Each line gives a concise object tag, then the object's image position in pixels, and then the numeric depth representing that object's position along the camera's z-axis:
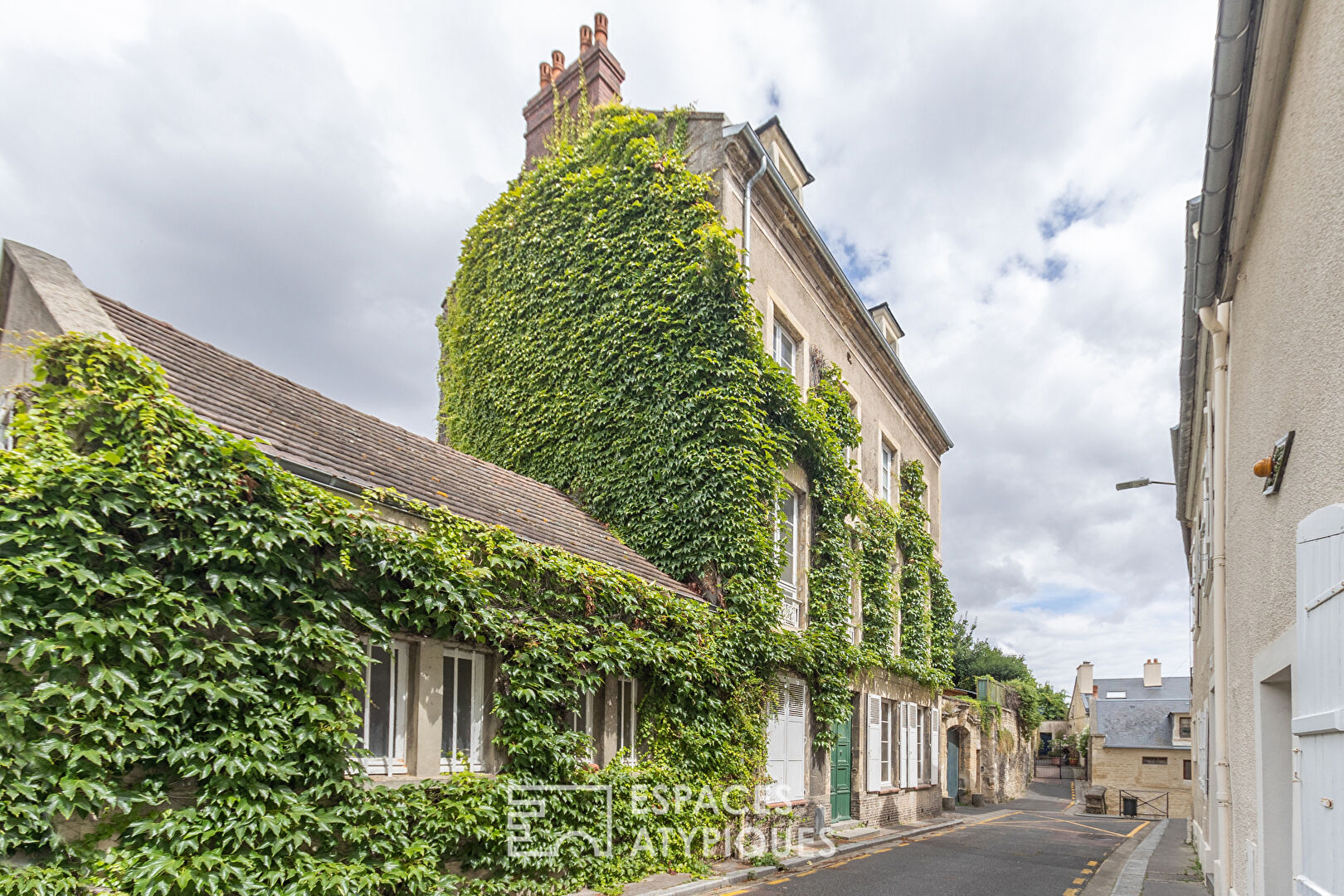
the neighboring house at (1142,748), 40.09
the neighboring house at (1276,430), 3.43
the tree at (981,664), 42.66
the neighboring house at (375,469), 7.57
